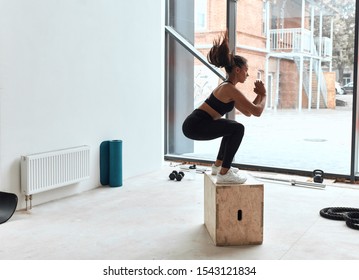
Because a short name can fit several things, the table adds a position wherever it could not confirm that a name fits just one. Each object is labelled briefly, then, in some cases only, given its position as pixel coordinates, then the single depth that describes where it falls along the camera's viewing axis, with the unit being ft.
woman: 10.94
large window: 17.89
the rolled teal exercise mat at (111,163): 16.58
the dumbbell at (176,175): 17.61
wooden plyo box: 10.53
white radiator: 13.51
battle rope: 11.89
